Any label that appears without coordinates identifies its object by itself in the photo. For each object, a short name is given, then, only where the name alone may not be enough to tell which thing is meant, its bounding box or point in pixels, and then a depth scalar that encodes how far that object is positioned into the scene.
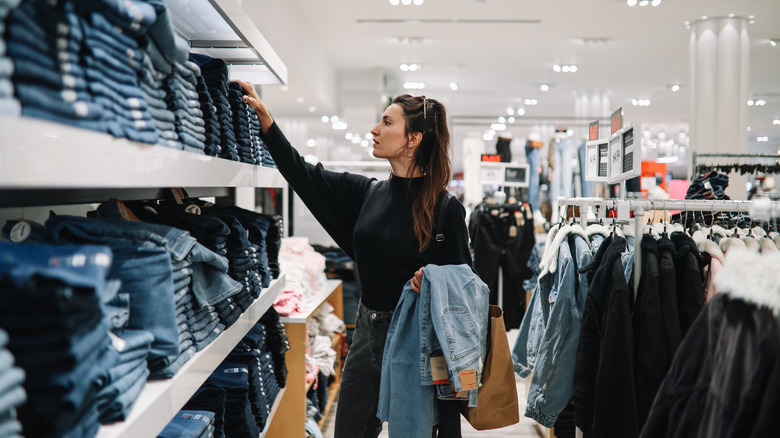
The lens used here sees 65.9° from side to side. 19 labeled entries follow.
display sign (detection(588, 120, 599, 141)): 3.49
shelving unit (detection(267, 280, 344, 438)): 2.88
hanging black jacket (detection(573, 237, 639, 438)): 1.91
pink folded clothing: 3.05
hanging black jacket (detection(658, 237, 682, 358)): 1.91
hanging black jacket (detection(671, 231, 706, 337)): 1.93
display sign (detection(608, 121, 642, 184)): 2.38
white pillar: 7.07
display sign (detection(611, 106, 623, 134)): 2.95
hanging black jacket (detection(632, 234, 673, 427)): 1.91
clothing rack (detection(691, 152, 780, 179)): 4.37
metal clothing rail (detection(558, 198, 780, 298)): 2.12
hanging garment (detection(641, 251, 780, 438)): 1.01
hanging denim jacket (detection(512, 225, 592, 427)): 2.43
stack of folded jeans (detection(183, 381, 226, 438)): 1.68
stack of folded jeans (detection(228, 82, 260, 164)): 1.89
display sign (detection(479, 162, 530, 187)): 6.67
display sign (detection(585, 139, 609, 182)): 3.03
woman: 2.11
